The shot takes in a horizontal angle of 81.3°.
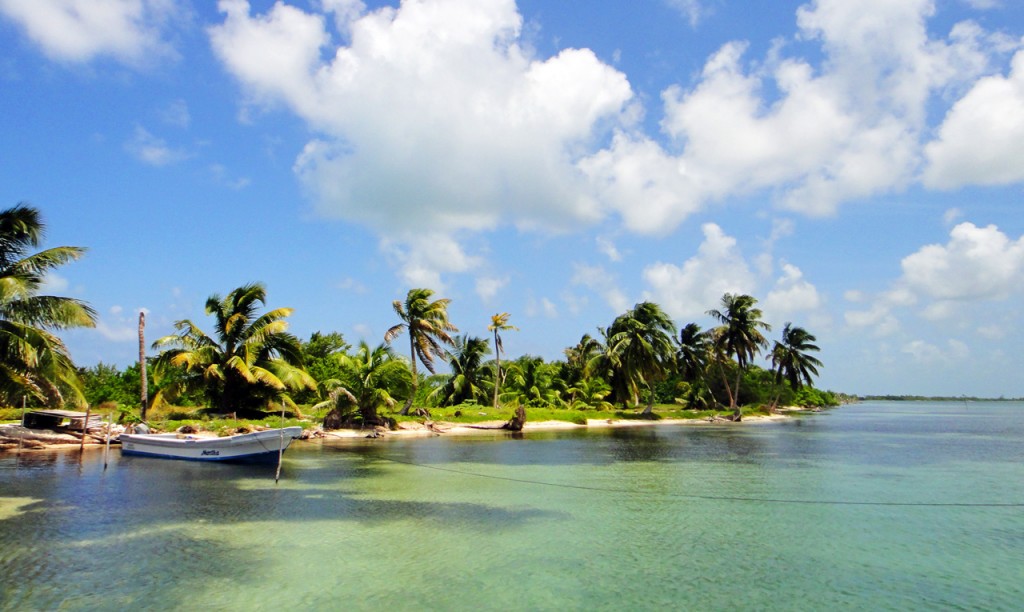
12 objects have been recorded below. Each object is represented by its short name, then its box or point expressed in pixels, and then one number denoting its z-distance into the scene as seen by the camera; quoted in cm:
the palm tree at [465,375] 4944
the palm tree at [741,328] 5903
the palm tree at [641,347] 5488
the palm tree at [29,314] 1975
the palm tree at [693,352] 6512
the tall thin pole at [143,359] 3116
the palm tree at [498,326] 4769
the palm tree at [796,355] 7031
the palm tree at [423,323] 3979
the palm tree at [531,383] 5309
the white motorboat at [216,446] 2161
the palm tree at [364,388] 3372
